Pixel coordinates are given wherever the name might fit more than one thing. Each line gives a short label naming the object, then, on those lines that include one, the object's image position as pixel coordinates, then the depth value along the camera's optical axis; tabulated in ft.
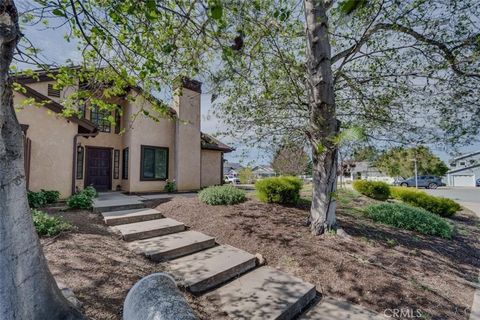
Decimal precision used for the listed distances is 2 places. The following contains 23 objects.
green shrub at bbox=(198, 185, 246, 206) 25.49
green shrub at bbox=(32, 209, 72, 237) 15.66
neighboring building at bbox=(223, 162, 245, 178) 162.65
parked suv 104.73
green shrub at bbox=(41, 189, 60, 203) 26.73
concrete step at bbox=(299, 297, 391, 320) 11.28
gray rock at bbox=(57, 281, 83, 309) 9.21
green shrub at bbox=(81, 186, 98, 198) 25.99
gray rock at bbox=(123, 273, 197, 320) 6.73
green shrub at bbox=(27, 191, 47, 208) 24.77
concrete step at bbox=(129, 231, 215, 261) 15.39
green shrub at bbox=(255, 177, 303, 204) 26.40
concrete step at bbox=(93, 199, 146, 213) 24.47
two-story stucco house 30.14
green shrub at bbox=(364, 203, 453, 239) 23.48
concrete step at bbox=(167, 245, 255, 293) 12.79
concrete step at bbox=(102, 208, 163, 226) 20.84
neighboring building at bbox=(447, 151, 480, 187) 125.04
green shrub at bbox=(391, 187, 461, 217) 35.68
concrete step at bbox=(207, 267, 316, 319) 10.94
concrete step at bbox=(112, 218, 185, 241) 17.98
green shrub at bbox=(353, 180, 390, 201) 42.68
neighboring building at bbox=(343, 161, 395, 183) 136.74
